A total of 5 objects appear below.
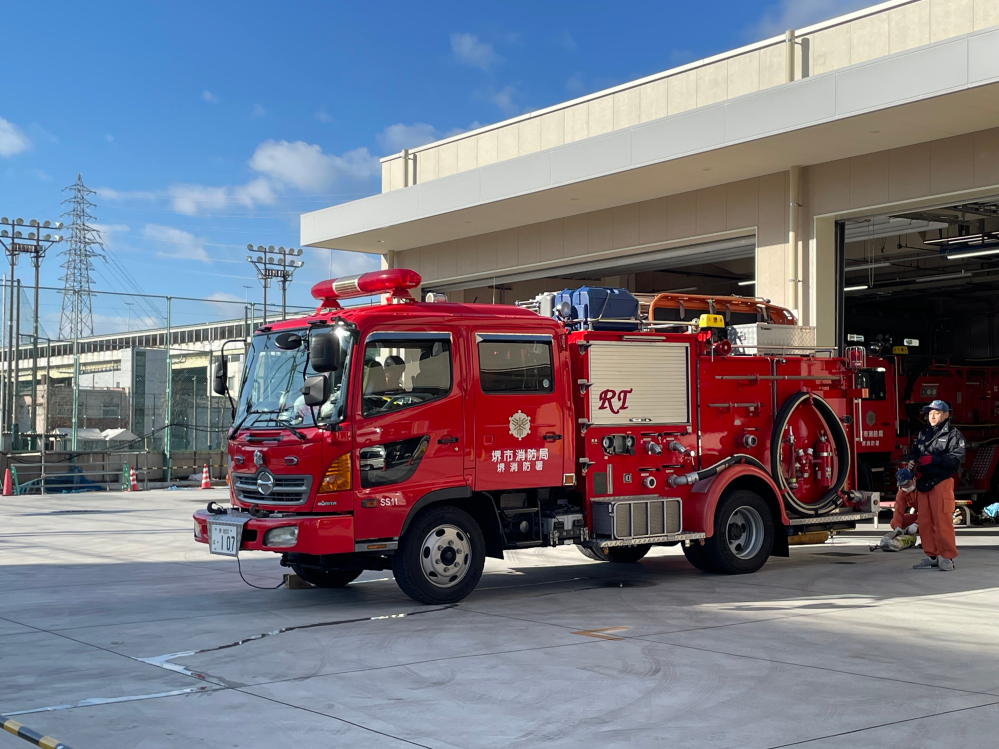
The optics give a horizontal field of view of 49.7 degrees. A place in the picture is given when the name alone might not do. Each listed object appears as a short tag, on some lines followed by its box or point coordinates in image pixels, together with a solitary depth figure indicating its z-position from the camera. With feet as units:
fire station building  49.93
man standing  39.32
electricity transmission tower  115.34
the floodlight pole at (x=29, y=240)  146.30
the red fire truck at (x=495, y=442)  31.65
